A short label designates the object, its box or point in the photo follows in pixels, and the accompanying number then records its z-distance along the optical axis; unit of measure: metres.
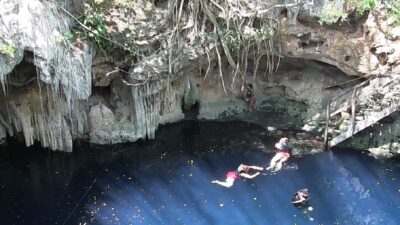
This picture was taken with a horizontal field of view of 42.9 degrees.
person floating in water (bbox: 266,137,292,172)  11.66
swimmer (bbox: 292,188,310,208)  10.12
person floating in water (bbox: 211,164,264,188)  10.97
